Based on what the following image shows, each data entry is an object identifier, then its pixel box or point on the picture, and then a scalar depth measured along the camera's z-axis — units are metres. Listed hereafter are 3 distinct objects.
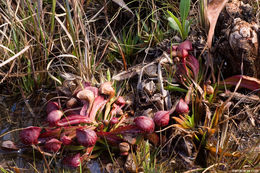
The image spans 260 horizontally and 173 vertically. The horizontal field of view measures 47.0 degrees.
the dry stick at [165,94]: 2.06
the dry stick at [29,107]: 2.09
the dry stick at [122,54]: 2.27
